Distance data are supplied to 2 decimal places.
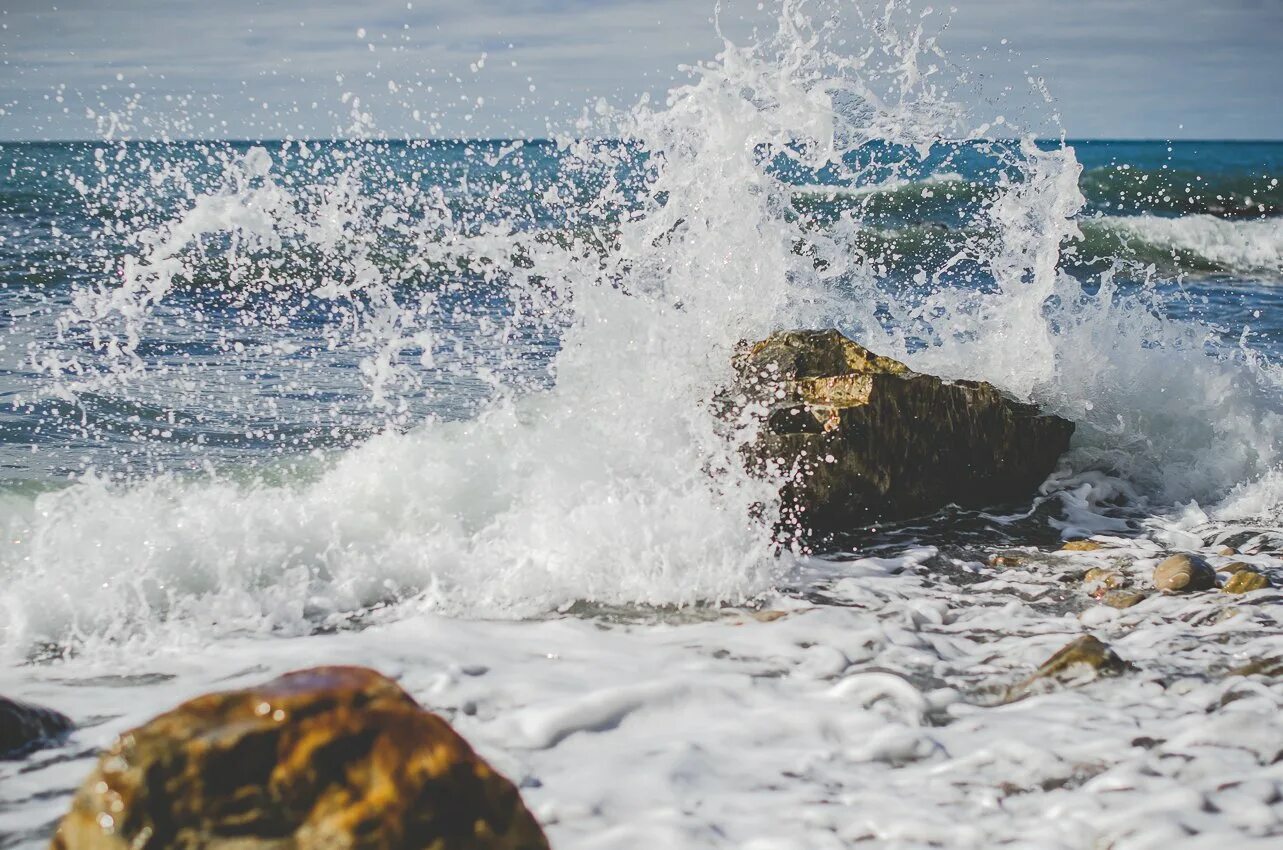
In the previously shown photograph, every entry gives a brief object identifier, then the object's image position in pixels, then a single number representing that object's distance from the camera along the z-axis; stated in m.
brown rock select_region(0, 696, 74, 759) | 2.78
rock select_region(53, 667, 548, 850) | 1.75
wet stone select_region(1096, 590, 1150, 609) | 3.96
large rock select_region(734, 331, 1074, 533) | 4.72
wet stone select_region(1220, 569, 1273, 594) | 4.05
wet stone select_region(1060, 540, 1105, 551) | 4.66
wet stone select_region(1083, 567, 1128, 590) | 4.17
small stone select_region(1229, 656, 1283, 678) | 3.27
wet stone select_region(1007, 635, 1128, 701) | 3.22
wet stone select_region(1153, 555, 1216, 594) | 4.07
